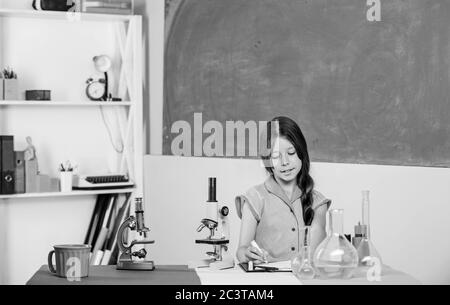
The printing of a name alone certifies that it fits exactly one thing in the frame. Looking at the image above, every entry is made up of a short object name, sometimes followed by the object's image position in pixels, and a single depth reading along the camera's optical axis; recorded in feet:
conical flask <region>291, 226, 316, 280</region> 7.77
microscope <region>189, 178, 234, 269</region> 8.68
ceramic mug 7.79
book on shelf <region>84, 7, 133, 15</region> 13.87
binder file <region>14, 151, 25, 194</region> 13.20
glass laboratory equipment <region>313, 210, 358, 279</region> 7.51
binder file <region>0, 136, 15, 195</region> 13.02
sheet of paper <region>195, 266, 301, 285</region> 7.73
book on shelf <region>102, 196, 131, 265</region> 13.82
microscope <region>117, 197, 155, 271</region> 8.34
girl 10.77
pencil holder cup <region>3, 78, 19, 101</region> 13.20
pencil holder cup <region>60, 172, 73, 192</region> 13.65
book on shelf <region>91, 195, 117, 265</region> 13.83
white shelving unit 13.82
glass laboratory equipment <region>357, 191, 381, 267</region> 7.77
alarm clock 13.99
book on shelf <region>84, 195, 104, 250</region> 14.23
